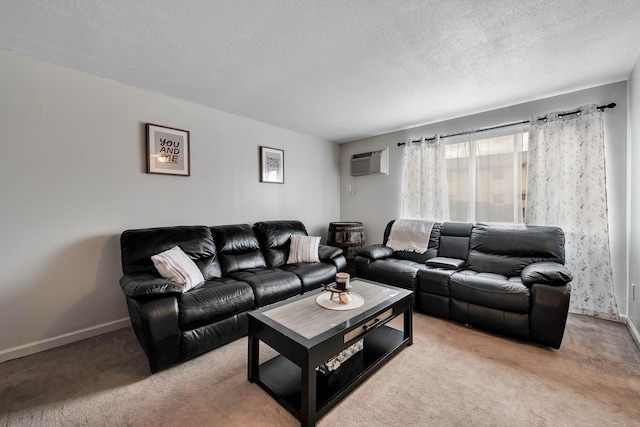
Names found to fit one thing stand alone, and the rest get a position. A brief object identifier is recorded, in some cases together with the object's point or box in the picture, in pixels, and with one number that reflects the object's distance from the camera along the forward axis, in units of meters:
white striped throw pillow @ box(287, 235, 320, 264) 3.25
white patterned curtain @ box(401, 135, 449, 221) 3.63
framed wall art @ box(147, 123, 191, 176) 2.67
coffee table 1.39
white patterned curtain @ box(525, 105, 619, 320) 2.58
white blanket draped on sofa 3.40
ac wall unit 4.21
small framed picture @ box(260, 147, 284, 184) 3.65
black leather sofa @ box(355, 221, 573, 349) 2.10
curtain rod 2.54
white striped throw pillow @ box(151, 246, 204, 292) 2.22
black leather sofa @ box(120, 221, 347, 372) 1.83
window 3.06
